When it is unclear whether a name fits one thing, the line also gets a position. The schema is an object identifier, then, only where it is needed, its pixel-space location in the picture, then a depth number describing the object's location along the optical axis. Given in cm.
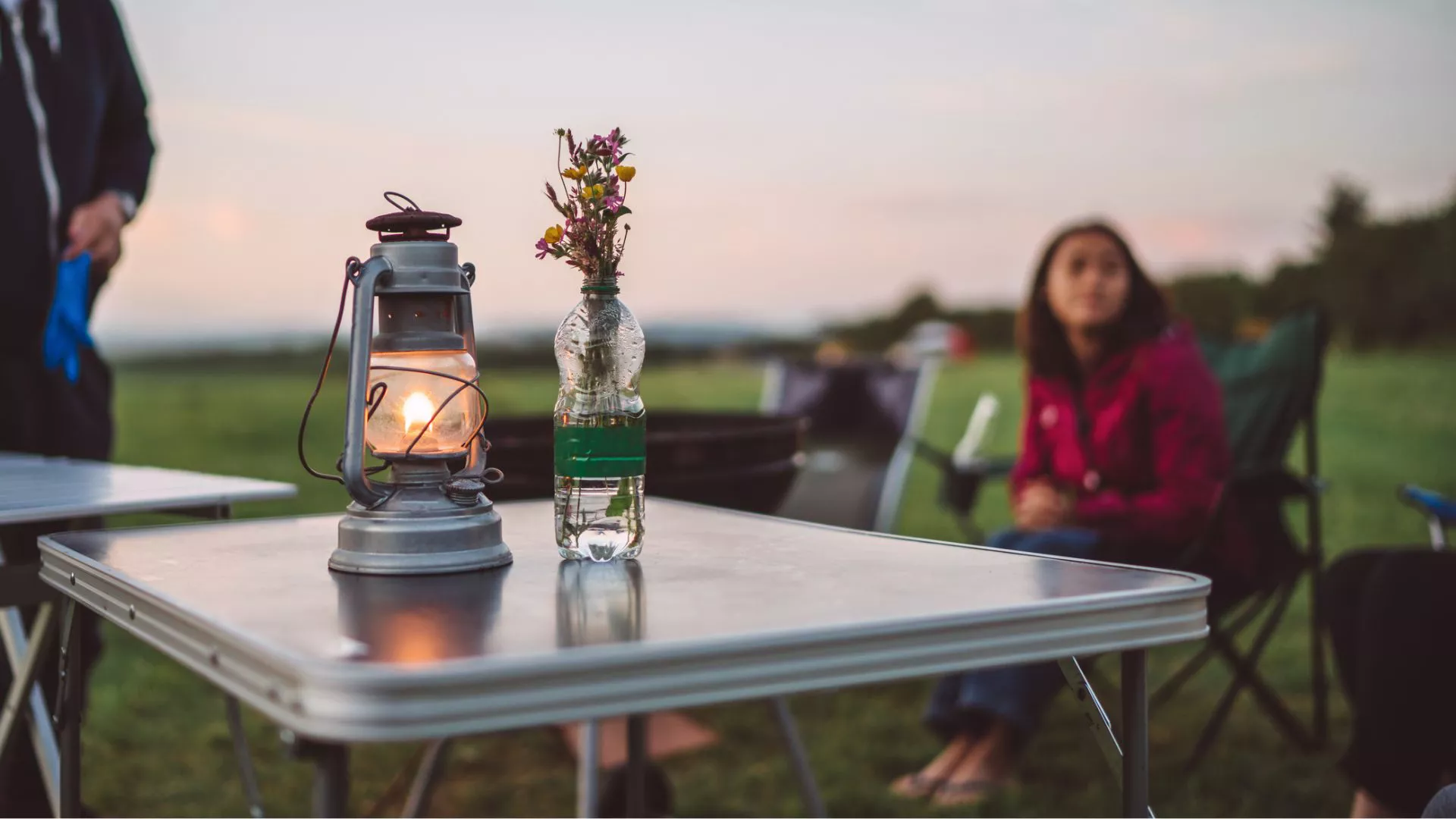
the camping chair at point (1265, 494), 303
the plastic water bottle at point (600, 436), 125
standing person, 253
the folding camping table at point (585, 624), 79
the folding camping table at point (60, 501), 154
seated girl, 299
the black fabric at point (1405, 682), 203
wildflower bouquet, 124
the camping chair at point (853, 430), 491
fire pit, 240
